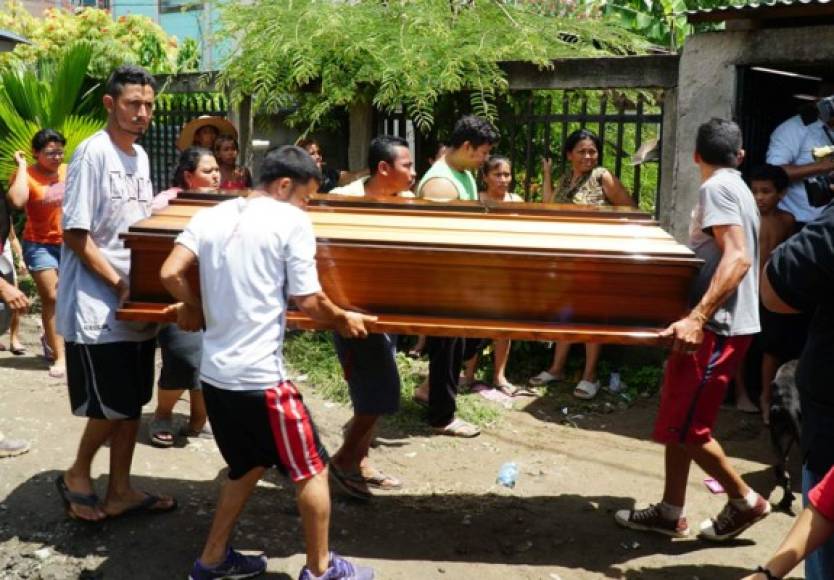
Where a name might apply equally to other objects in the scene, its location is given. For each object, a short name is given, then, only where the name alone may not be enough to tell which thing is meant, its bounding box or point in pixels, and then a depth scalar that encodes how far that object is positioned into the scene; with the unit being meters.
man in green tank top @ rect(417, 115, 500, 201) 5.43
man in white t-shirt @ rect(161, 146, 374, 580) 3.47
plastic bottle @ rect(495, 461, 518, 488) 5.13
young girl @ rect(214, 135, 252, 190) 7.33
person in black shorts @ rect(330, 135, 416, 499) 4.62
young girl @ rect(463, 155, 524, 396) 6.57
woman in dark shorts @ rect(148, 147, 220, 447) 5.40
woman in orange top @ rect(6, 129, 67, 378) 7.35
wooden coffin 3.66
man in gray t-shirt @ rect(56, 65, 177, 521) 4.07
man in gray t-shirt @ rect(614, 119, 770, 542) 4.00
